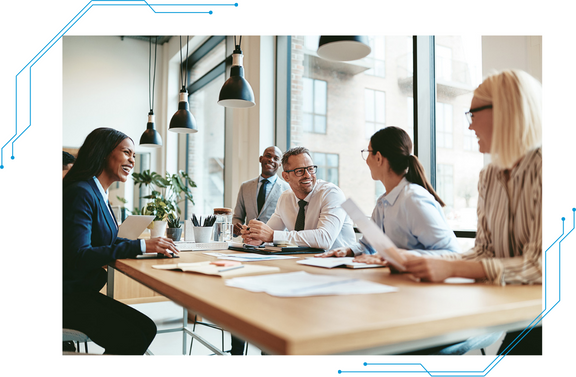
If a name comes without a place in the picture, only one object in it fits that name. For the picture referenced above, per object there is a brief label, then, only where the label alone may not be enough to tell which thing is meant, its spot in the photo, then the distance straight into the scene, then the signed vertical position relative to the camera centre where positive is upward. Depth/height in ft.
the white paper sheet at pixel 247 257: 6.16 -0.91
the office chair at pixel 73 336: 5.67 -1.88
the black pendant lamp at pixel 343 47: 6.13 +2.22
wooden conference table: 2.55 -0.81
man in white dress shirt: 8.16 -0.37
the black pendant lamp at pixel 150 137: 17.85 +2.47
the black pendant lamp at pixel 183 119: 13.58 +2.46
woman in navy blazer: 5.82 -0.74
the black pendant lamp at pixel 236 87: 9.70 +2.52
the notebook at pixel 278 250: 7.24 -0.92
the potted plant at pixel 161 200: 8.79 -0.11
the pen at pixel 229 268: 4.85 -0.83
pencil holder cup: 8.16 -0.71
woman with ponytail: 5.70 -0.08
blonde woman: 3.94 +0.11
